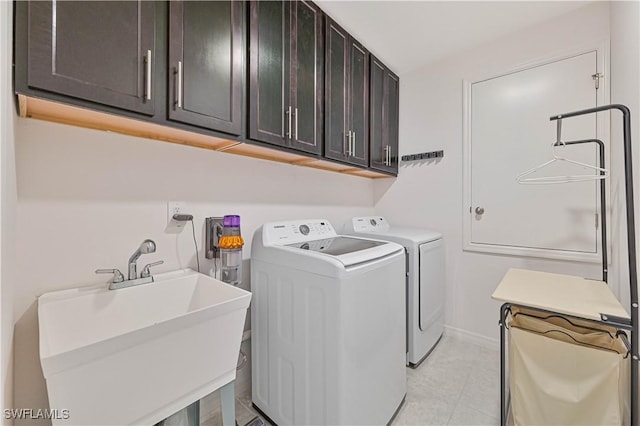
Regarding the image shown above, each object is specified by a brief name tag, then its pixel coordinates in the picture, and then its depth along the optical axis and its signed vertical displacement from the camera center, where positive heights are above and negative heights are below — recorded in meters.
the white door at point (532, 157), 1.82 +0.44
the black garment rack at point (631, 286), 0.99 -0.30
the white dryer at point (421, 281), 1.91 -0.55
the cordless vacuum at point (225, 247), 1.38 -0.18
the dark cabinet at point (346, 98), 1.77 +0.88
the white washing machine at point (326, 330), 1.13 -0.58
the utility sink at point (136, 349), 0.67 -0.43
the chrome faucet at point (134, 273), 1.08 -0.26
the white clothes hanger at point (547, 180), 1.68 +0.23
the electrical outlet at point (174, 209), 1.33 +0.03
